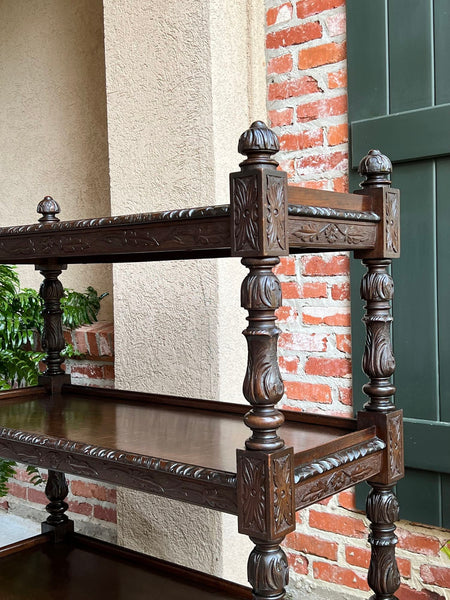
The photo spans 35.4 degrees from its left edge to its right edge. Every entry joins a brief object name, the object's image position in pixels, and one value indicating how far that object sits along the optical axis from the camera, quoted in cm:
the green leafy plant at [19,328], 247
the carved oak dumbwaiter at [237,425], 112
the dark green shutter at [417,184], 191
